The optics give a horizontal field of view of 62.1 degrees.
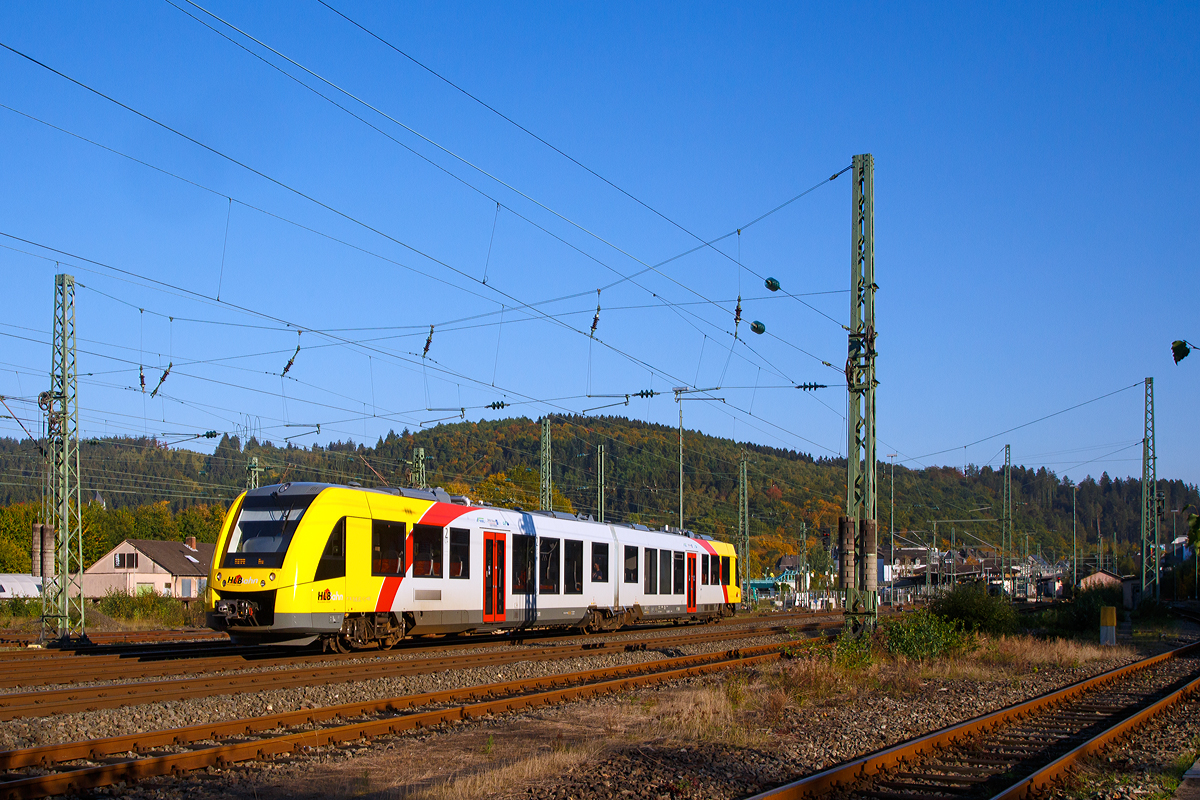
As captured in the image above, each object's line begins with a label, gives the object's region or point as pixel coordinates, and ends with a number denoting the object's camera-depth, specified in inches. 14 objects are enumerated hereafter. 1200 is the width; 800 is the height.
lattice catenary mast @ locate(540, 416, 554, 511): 1582.7
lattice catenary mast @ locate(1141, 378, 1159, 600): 1841.8
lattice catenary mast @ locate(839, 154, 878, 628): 790.5
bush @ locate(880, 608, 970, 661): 751.7
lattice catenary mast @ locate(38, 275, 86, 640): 956.6
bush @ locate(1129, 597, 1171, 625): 1547.7
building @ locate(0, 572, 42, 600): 2513.5
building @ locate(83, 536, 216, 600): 3056.1
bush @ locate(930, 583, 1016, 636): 984.9
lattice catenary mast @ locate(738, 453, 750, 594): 1748.3
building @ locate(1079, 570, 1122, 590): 3354.8
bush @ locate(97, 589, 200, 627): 1344.7
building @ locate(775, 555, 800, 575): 5231.3
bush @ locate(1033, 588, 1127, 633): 1275.1
